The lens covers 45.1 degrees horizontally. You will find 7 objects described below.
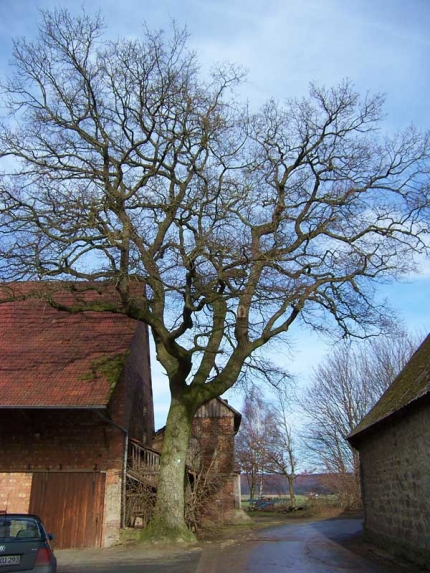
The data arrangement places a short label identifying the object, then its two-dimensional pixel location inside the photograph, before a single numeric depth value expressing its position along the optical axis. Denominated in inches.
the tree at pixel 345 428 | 1501.0
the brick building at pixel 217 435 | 1032.8
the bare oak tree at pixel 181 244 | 556.4
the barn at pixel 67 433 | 581.6
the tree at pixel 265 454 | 1985.7
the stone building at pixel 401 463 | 417.4
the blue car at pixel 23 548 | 311.9
